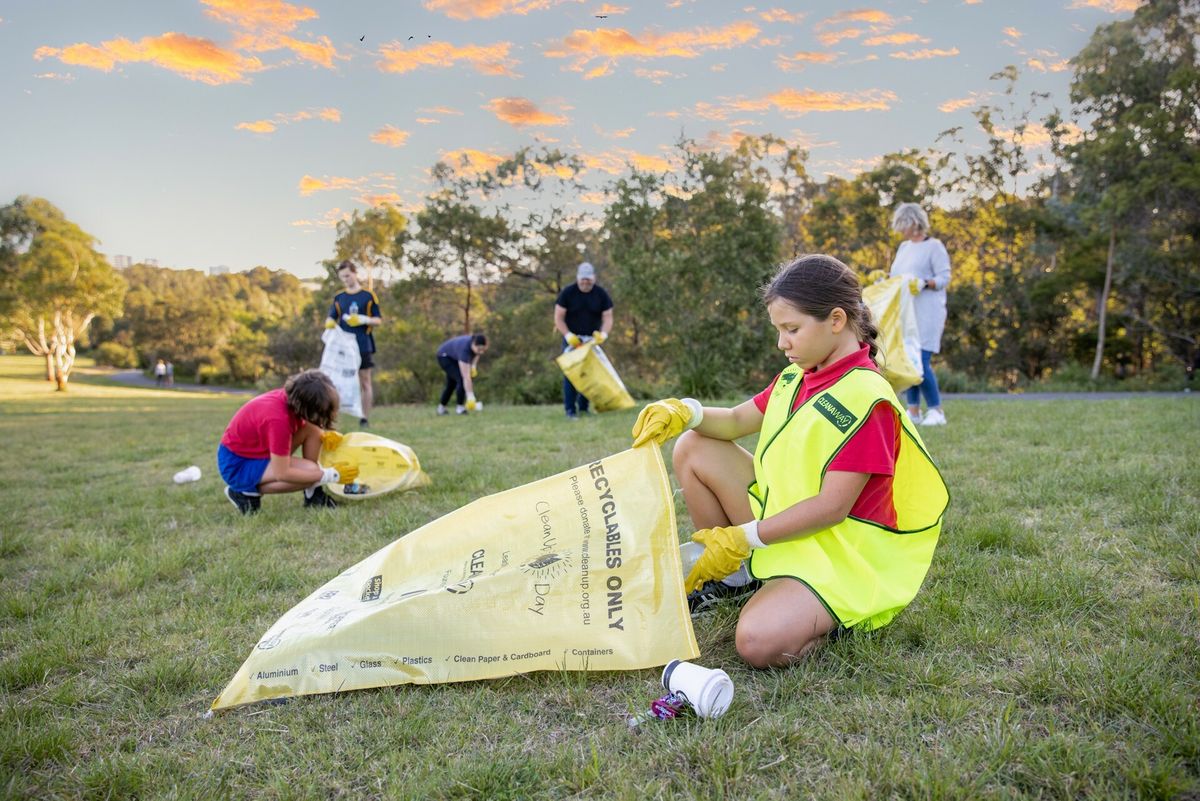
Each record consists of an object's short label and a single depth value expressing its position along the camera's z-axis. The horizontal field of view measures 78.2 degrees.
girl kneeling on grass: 1.98
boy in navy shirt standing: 7.73
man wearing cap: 8.22
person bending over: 10.20
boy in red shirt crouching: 3.97
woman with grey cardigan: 5.87
